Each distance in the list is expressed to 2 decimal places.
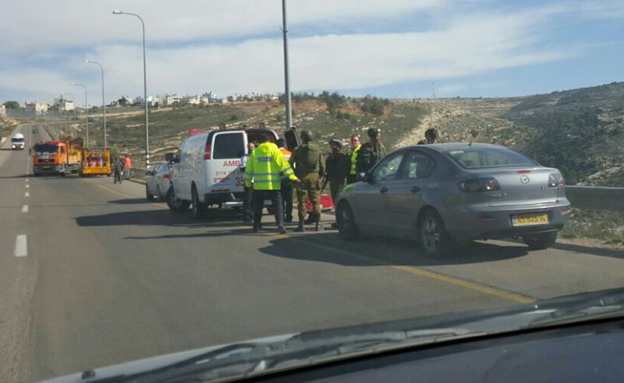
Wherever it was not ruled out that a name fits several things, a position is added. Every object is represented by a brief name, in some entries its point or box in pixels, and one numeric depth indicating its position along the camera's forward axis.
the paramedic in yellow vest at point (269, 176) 13.34
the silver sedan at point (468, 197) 9.26
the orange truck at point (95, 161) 50.26
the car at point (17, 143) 92.06
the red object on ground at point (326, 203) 16.48
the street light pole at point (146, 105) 38.50
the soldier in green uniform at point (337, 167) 14.27
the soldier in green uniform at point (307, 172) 13.42
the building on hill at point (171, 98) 158.88
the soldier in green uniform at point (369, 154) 13.67
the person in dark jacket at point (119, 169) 38.66
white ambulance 15.87
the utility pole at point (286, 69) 19.19
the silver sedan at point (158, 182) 22.91
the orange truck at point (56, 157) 50.88
